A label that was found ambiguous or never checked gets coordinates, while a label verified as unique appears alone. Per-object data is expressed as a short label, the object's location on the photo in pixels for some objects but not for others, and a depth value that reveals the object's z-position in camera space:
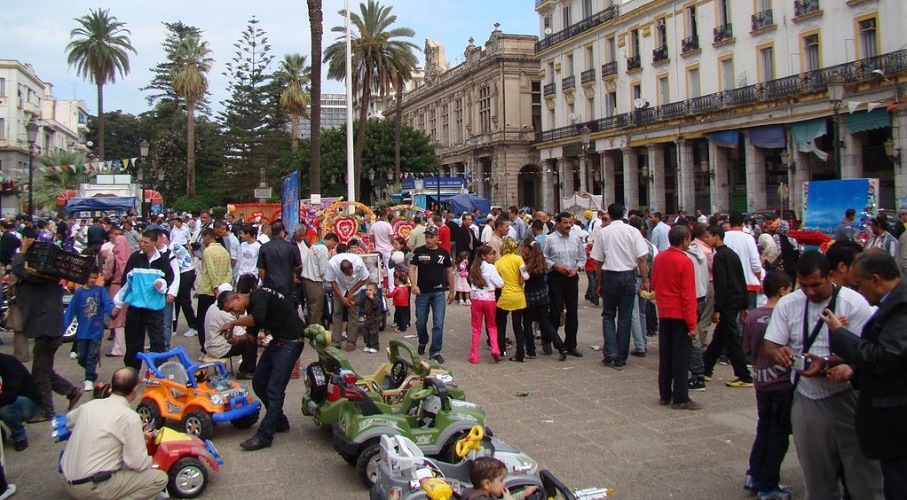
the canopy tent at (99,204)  31.56
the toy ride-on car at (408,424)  5.44
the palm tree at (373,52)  37.81
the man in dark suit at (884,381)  3.33
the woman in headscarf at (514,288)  9.54
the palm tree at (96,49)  50.75
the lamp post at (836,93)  17.14
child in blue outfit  8.27
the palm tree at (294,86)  56.24
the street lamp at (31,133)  25.17
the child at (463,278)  15.44
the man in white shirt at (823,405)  3.99
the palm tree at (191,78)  51.22
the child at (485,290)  9.51
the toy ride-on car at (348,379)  6.23
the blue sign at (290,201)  17.11
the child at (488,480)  3.69
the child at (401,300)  12.01
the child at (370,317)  10.68
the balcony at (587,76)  43.62
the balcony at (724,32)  32.41
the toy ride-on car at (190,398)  6.53
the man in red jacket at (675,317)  7.24
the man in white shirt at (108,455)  4.73
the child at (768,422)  4.89
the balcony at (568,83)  45.84
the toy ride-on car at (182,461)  5.36
